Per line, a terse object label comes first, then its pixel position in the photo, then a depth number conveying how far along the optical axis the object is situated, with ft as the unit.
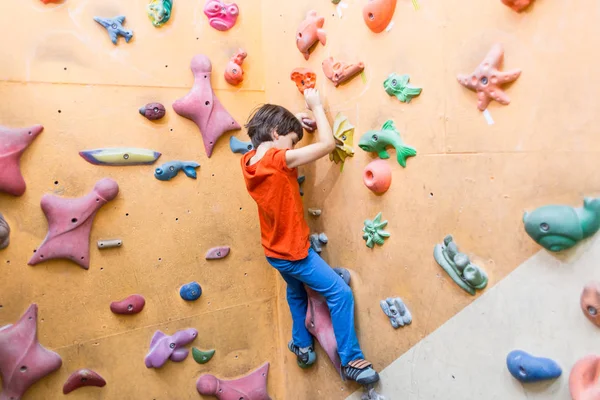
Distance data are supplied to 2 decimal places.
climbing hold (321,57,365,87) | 5.29
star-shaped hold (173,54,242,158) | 6.54
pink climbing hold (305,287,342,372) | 6.03
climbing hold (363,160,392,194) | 5.01
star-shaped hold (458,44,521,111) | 3.74
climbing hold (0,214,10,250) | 5.67
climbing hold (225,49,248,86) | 6.76
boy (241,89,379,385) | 5.46
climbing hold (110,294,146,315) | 6.37
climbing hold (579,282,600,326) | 3.28
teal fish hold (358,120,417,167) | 4.79
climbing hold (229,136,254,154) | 6.95
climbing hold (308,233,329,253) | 6.37
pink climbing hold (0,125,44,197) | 5.61
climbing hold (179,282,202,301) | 6.77
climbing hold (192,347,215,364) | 6.92
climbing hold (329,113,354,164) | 5.58
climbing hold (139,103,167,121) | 6.33
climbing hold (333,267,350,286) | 5.93
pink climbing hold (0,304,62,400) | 5.79
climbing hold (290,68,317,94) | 6.11
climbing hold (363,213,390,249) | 5.25
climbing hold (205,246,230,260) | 6.95
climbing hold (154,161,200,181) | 6.50
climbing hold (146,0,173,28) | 6.29
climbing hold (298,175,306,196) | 6.78
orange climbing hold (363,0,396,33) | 4.75
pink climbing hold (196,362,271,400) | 6.99
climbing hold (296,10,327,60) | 5.82
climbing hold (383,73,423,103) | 4.63
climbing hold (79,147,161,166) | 6.14
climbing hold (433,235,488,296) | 4.14
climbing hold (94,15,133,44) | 6.08
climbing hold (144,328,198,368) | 6.62
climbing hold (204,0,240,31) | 6.63
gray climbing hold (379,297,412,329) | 5.06
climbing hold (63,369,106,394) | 6.20
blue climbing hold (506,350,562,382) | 3.60
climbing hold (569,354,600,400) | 3.30
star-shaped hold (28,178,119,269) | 5.91
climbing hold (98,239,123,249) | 6.26
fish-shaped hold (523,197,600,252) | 3.27
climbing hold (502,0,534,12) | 3.53
